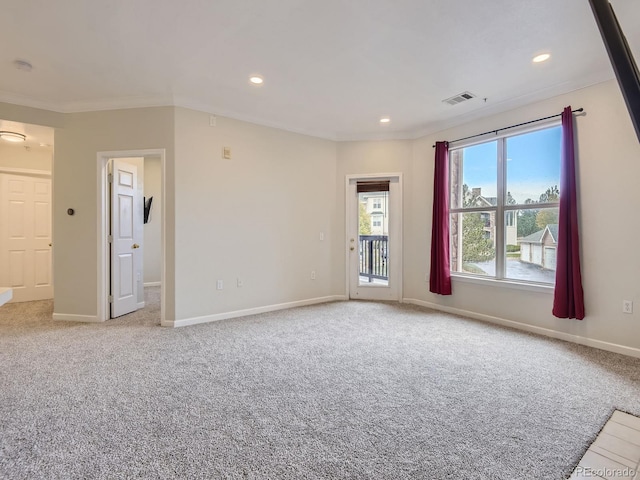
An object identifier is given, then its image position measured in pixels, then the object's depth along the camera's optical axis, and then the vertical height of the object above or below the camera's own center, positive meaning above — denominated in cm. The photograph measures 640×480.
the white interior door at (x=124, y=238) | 401 -5
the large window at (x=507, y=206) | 348 +36
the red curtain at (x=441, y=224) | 434 +15
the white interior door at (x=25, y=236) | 487 -4
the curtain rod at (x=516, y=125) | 315 +129
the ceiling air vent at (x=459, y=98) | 354 +160
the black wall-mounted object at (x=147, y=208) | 625 +53
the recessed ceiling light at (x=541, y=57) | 273 +158
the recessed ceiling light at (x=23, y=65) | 283 +157
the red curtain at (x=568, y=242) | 311 -7
